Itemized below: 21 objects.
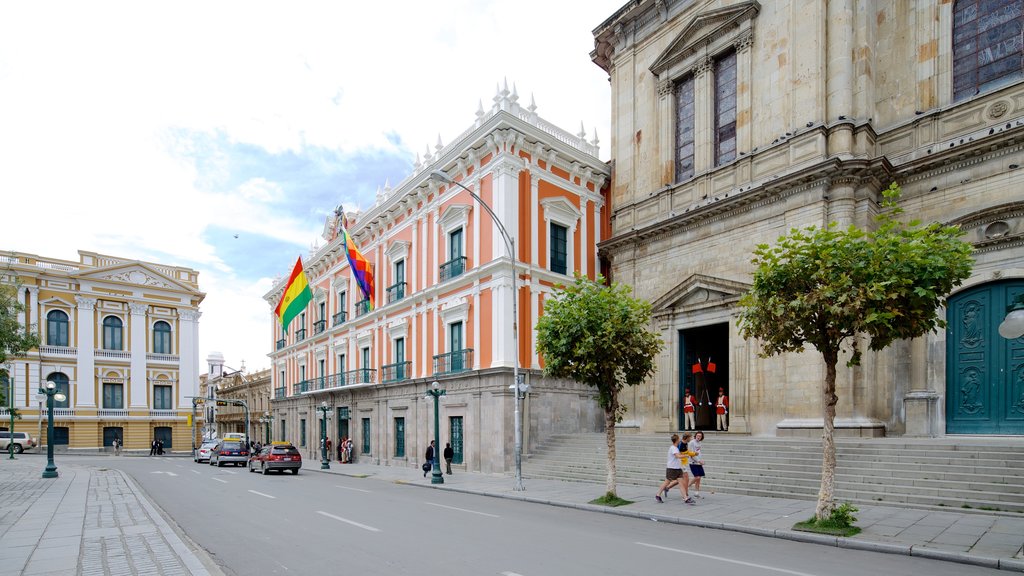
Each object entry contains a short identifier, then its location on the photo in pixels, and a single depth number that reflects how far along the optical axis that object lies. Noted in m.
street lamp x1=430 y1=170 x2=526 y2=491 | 18.30
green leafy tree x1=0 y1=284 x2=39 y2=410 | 20.33
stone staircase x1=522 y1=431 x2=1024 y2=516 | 12.95
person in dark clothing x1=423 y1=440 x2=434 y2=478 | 23.41
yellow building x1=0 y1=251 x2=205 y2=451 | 47.44
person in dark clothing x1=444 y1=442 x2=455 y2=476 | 23.98
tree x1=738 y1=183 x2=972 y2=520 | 10.41
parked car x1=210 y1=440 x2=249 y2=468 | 33.09
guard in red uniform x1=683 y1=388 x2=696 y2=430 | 22.46
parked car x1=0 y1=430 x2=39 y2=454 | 43.12
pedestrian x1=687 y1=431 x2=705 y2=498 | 14.65
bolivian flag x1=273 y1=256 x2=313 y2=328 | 34.94
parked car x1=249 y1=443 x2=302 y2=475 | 25.94
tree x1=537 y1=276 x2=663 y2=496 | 15.48
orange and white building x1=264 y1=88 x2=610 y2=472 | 24.34
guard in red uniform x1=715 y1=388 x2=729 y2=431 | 21.66
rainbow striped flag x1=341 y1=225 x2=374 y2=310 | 31.30
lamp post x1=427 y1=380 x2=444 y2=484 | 21.09
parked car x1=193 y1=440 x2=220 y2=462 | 37.09
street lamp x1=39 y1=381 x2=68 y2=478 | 24.14
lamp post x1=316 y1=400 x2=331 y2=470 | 29.69
